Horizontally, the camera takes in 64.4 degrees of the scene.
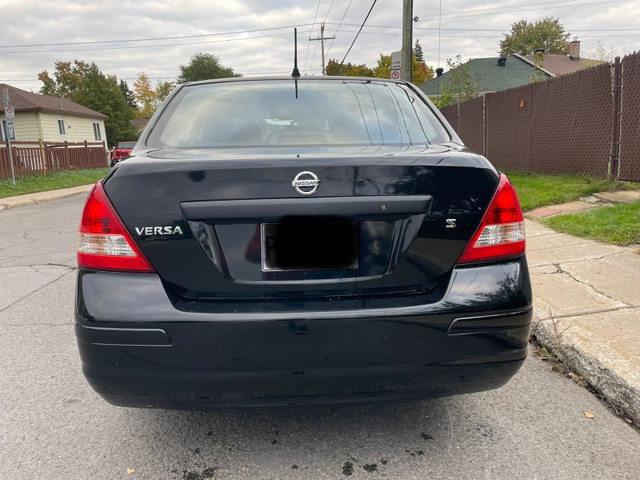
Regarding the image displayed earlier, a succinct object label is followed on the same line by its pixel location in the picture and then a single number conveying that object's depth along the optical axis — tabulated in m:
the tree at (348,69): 61.12
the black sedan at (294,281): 1.80
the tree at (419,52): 109.36
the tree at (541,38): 61.50
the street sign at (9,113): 15.47
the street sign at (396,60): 14.33
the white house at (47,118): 32.50
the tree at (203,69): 76.62
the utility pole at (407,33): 13.97
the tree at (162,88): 78.81
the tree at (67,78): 65.50
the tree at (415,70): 53.75
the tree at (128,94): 90.00
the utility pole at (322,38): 52.89
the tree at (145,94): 77.56
